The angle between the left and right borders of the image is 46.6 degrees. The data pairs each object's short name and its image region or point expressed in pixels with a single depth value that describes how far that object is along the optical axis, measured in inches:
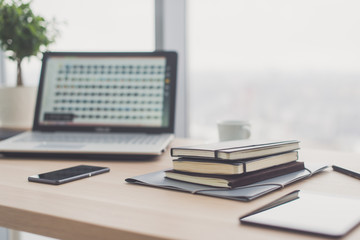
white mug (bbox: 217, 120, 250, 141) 41.5
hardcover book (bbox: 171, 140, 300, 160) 25.7
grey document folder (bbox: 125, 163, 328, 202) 24.1
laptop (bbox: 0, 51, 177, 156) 46.1
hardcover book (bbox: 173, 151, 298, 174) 25.5
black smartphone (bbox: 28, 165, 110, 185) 29.2
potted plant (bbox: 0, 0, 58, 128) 56.4
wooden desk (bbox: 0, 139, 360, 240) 19.2
